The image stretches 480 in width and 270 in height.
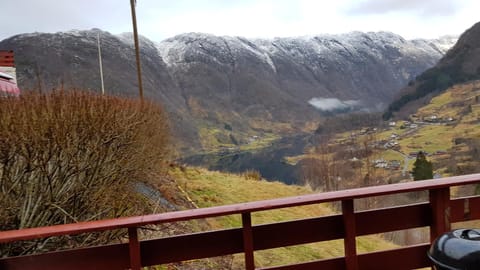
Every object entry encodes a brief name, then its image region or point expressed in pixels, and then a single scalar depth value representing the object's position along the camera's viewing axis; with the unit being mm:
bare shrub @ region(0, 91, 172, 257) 4508
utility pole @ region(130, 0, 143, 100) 16156
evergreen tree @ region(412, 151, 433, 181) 36400
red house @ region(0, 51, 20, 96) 18981
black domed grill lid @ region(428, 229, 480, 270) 1521
